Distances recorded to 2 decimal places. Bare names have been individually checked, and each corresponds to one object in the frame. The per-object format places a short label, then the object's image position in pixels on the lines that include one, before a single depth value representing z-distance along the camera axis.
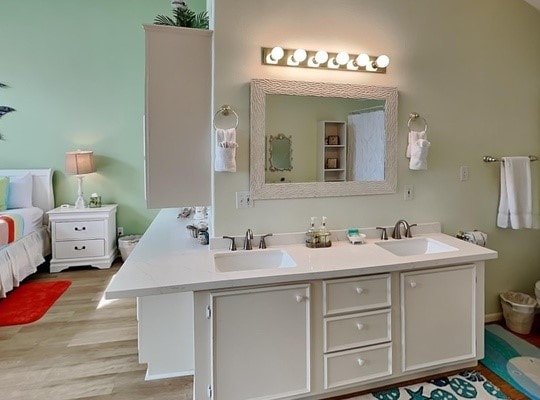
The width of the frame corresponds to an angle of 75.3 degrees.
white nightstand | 4.13
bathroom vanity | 1.70
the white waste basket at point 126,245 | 4.42
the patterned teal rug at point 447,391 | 1.97
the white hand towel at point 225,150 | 2.00
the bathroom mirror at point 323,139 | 2.15
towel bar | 2.66
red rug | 2.96
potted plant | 2.18
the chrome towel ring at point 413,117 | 2.45
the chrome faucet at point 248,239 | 2.11
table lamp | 4.16
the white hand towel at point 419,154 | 2.34
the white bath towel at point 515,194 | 2.64
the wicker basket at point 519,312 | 2.62
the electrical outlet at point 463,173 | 2.62
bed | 3.43
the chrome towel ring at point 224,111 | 2.07
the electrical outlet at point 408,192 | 2.48
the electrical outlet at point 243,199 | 2.15
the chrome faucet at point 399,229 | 2.39
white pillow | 4.07
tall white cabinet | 2.01
